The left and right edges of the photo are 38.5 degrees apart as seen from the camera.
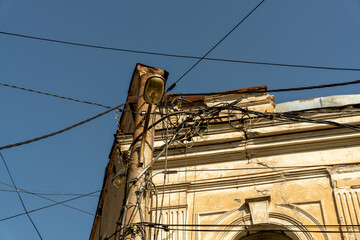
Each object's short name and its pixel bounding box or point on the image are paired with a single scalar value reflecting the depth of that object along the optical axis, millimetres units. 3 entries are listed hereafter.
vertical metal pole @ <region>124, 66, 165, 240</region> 6262
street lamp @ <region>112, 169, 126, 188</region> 7277
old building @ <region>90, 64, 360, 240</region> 8570
